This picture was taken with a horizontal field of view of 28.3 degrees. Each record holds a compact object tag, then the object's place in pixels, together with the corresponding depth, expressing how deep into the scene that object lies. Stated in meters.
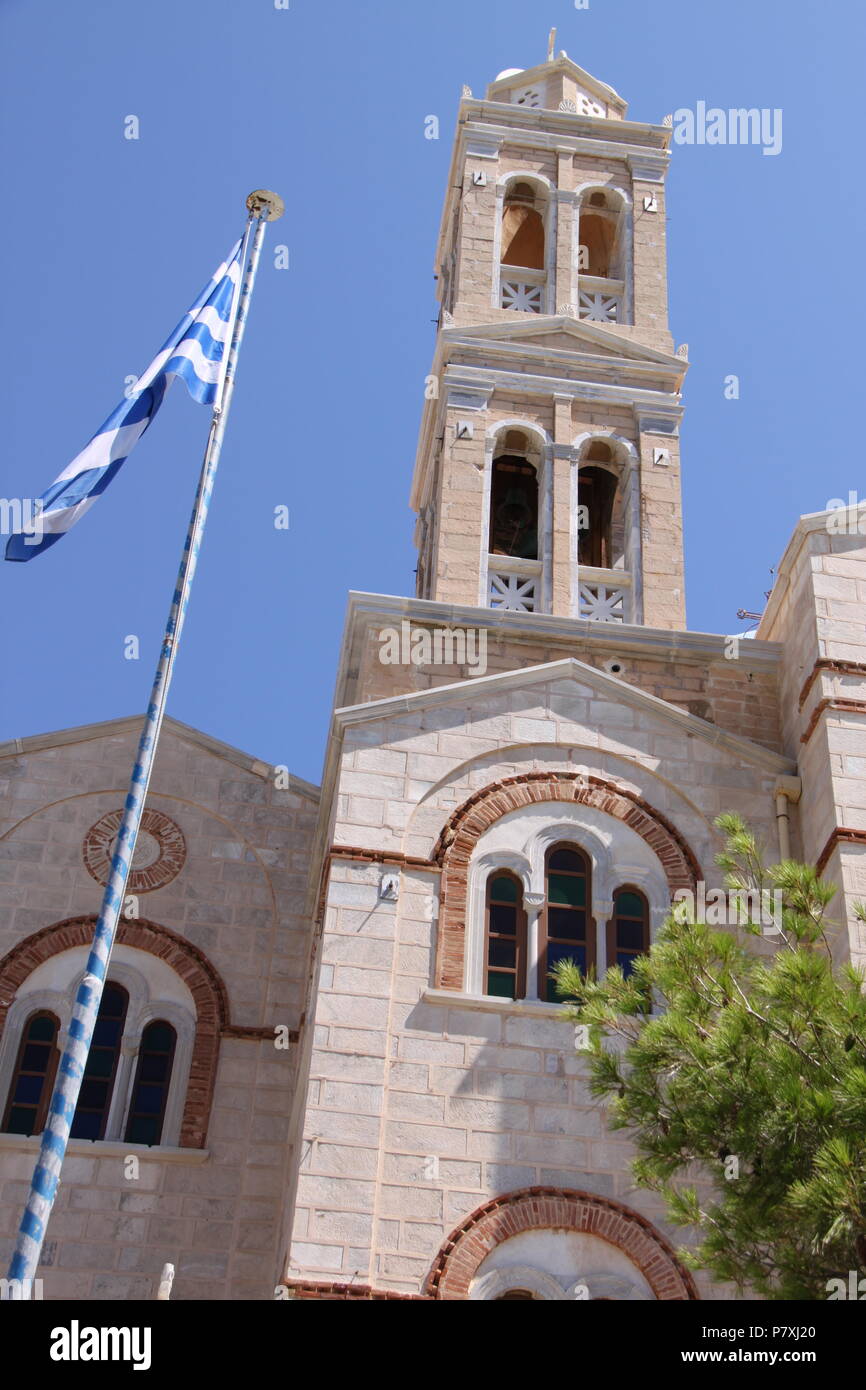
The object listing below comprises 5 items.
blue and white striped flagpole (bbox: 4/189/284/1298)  10.91
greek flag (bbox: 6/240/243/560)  14.75
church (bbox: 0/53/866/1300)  15.13
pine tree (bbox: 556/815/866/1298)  10.07
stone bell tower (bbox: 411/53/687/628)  23.30
